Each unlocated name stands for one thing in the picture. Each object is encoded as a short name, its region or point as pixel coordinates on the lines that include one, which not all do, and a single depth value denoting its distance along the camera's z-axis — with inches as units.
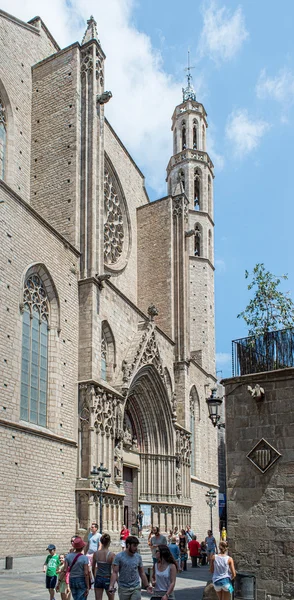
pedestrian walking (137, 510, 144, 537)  941.8
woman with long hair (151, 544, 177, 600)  256.8
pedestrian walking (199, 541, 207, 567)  846.8
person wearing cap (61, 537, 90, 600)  296.4
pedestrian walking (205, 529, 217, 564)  749.3
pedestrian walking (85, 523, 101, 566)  410.5
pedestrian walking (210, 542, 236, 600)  325.1
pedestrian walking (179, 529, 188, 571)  741.3
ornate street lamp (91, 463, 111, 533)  680.4
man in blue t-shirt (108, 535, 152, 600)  266.4
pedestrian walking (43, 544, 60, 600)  368.5
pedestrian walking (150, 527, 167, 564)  488.7
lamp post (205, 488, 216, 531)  1139.3
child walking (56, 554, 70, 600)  330.6
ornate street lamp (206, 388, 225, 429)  482.6
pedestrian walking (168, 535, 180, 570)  561.0
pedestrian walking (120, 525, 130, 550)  697.7
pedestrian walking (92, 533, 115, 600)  303.4
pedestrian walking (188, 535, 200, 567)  789.2
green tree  685.3
